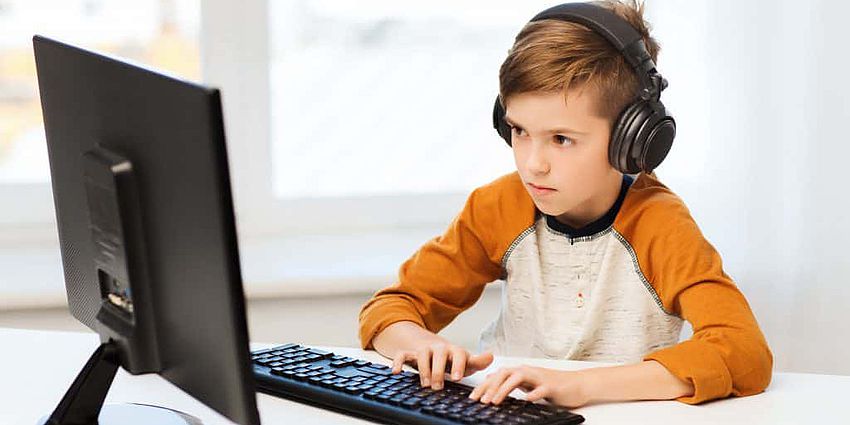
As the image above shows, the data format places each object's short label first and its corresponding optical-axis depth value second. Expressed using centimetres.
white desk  194
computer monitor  163
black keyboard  188
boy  201
